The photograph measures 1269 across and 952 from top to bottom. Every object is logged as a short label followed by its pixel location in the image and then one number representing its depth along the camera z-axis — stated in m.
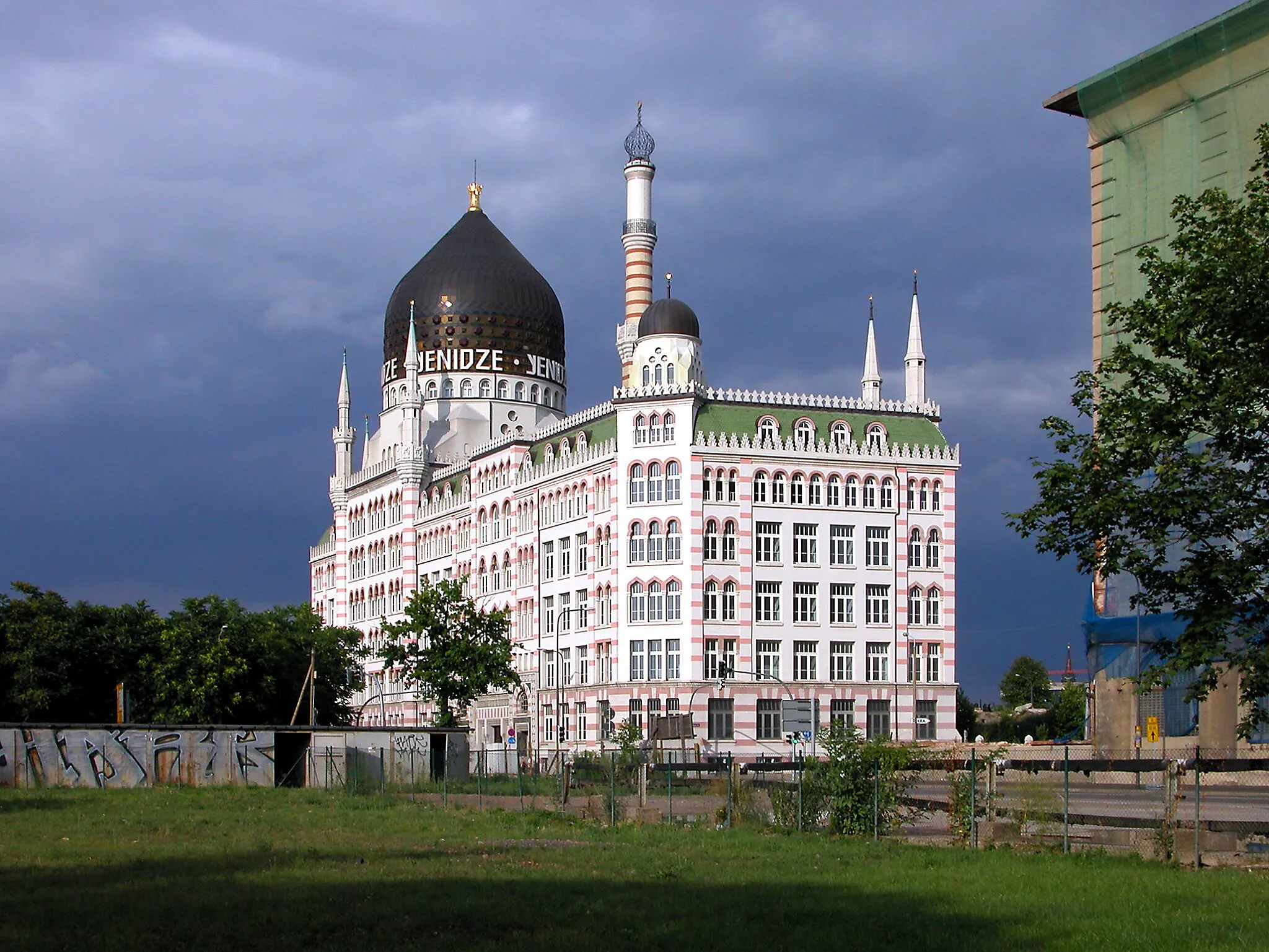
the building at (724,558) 96.44
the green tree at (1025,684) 178.75
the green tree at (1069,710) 126.96
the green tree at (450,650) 83.94
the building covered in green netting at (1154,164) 65.25
